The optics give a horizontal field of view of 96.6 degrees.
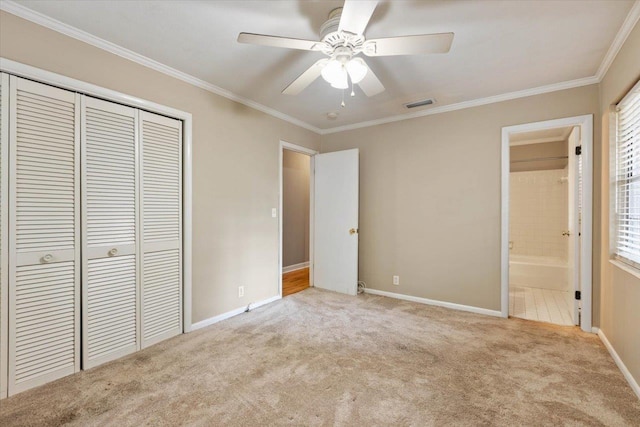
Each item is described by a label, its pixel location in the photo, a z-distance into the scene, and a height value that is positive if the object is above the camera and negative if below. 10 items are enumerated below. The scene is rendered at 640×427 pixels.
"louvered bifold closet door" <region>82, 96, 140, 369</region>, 2.14 -0.16
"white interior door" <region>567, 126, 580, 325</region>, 2.88 -0.17
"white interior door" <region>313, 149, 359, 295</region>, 4.03 -0.13
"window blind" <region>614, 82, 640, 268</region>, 2.04 +0.27
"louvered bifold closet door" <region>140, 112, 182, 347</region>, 2.48 -0.14
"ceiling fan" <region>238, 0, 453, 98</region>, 1.53 +1.00
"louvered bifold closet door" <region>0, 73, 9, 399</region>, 1.77 -0.12
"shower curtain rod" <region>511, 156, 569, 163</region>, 4.82 +0.95
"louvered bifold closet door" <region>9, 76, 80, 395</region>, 1.83 -0.16
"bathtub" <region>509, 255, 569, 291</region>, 4.30 -0.93
